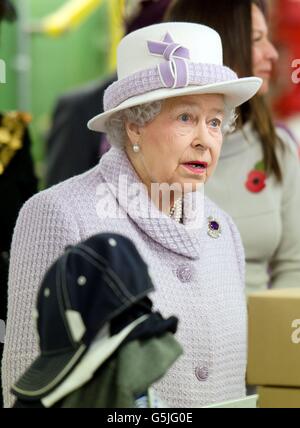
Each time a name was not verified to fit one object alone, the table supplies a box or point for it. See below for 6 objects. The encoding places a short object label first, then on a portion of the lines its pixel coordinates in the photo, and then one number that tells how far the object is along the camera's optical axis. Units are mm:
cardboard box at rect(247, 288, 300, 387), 4250
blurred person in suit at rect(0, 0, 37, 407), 5484
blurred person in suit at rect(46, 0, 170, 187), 7457
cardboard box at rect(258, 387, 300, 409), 4180
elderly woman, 4125
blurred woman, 5746
